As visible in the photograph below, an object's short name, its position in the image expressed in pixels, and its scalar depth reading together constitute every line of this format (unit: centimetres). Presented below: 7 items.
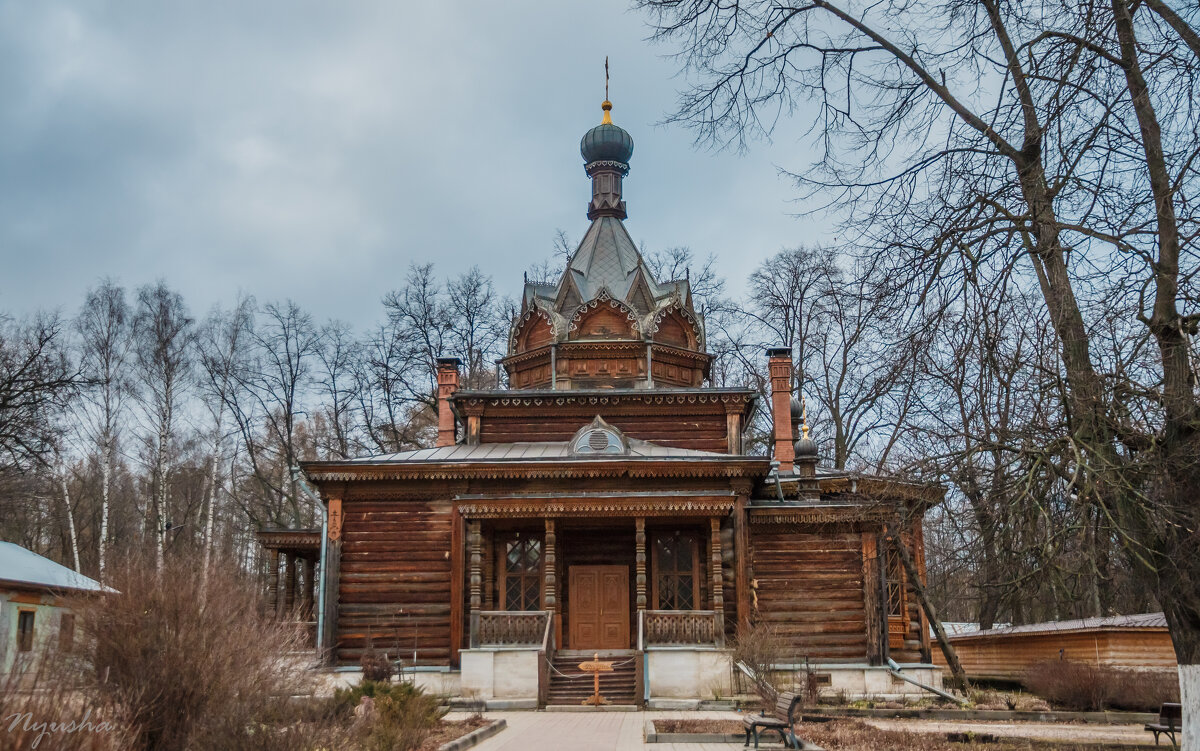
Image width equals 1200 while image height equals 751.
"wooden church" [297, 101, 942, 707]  1895
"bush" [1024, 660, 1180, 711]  1741
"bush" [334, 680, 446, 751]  1024
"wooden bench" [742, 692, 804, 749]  1144
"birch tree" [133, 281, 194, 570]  3123
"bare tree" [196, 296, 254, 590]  3458
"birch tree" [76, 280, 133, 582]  3077
